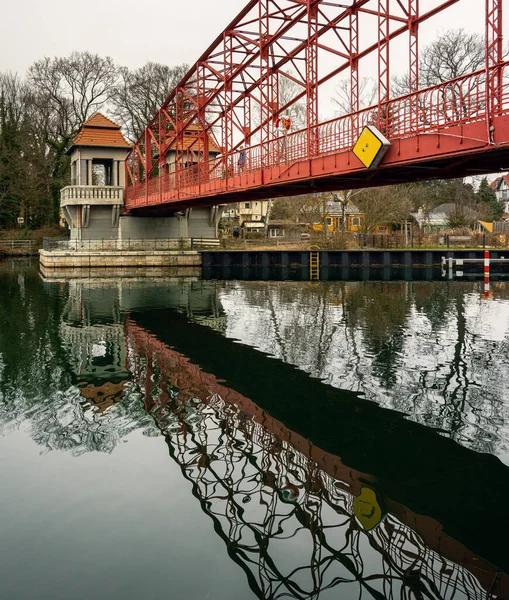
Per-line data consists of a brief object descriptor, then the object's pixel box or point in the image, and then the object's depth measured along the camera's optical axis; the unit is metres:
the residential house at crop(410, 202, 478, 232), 66.31
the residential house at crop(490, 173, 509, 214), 105.30
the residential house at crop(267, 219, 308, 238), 66.44
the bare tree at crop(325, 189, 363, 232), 49.44
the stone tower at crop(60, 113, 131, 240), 44.50
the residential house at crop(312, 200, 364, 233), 76.79
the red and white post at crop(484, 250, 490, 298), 30.40
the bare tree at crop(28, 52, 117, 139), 57.00
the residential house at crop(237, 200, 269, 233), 77.75
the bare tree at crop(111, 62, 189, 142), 56.62
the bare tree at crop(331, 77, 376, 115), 46.78
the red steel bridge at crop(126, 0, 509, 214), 12.60
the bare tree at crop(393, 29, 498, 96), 33.56
